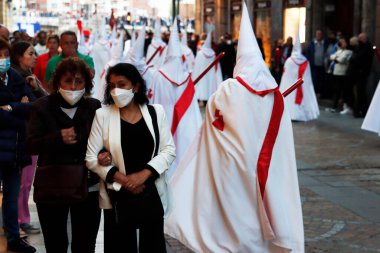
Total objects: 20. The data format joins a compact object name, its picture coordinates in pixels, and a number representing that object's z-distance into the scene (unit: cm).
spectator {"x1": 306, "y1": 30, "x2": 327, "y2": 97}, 2000
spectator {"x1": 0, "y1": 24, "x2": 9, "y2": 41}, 972
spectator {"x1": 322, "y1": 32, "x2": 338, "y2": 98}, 1904
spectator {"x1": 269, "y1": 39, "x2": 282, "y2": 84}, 2075
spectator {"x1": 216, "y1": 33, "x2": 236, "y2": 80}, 2191
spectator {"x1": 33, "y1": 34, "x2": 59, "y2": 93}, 968
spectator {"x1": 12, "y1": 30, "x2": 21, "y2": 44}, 1447
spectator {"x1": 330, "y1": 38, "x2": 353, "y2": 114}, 1748
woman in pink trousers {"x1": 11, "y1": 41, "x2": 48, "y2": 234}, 647
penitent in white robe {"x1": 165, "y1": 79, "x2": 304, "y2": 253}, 564
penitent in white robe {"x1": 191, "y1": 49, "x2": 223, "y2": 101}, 2038
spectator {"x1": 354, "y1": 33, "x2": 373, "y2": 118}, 1634
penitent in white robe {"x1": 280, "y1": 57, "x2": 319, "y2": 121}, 1609
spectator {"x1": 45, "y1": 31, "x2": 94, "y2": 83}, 870
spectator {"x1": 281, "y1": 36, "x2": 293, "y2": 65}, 2120
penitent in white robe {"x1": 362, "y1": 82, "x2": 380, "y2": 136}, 1254
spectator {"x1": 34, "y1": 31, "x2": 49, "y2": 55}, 1947
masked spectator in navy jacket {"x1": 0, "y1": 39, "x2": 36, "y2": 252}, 581
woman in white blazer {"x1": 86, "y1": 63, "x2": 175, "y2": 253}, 449
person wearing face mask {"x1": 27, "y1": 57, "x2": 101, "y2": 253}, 469
